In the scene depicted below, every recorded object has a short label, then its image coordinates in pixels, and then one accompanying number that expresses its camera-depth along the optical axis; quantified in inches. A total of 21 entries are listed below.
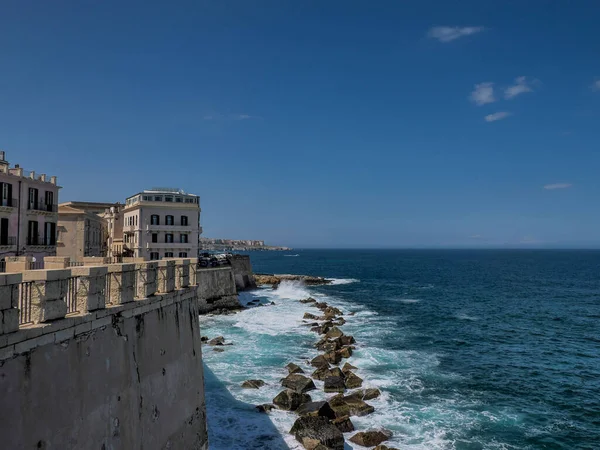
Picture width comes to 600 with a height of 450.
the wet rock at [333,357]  1197.0
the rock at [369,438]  744.3
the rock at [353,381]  1017.5
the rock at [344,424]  790.5
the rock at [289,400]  881.5
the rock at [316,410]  824.9
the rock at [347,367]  1116.6
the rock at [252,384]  992.2
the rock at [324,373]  1067.1
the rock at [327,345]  1333.3
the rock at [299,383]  975.6
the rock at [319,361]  1159.1
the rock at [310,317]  1851.9
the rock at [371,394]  952.9
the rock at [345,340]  1393.1
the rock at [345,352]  1269.7
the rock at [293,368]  1099.3
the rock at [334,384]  988.6
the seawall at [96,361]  293.6
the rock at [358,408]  870.4
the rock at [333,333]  1482.8
